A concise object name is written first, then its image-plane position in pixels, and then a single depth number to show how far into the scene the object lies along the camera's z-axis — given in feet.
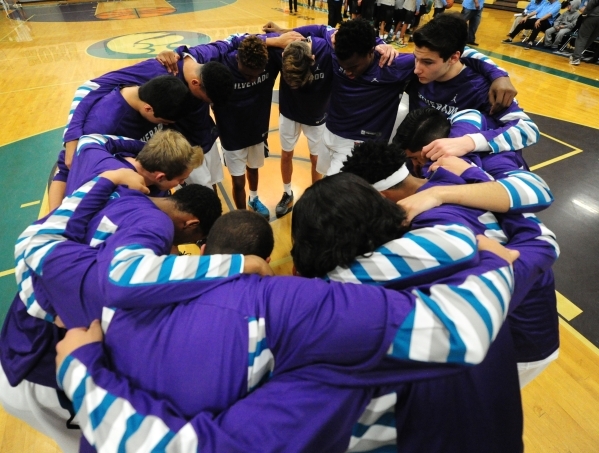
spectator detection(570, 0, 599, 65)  26.61
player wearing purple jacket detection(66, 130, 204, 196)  6.42
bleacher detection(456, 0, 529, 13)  51.47
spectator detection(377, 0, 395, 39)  32.89
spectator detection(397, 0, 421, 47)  32.45
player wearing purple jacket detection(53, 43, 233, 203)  7.74
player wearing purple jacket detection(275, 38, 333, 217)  9.76
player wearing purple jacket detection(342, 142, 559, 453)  3.32
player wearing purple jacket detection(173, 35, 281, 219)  9.65
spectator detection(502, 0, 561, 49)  32.48
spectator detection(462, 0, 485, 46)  30.60
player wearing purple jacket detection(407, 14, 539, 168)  6.55
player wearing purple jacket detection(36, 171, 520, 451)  2.93
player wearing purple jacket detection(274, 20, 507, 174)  8.84
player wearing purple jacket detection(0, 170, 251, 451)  4.04
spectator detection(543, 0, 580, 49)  30.89
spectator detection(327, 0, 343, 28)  30.94
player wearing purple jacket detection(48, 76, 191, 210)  7.50
